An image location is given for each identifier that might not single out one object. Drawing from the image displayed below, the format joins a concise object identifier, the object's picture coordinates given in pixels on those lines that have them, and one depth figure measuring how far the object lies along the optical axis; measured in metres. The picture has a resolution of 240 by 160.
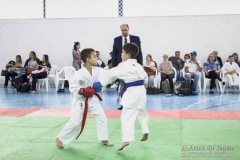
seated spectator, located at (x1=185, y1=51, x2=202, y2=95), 11.07
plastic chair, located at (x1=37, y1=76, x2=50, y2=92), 11.88
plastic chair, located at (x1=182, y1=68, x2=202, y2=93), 11.24
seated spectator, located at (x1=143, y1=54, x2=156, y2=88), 11.03
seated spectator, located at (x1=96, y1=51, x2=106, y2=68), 12.72
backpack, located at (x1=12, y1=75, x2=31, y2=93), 11.52
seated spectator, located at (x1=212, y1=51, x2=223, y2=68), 12.25
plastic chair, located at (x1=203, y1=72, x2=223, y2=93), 10.90
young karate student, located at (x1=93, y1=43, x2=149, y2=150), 4.11
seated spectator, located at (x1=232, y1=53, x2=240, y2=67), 11.91
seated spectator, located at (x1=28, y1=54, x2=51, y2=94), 11.48
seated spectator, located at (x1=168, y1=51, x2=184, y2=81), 11.20
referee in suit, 6.62
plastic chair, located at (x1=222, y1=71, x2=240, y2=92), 11.36
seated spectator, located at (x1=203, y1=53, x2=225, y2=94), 10.94
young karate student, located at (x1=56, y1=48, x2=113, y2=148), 4.18
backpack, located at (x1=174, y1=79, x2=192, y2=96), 10.15
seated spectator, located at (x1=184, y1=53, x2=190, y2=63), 11.81
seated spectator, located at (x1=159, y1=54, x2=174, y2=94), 10.82
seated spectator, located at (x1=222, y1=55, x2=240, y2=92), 10.98
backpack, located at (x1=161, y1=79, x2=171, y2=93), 10.50
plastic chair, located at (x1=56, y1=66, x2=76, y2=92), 12.23
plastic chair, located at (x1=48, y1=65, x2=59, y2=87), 13.28
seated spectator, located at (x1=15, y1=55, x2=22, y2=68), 13.02
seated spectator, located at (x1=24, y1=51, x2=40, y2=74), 11.85
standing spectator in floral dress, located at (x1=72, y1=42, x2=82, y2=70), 11.80
